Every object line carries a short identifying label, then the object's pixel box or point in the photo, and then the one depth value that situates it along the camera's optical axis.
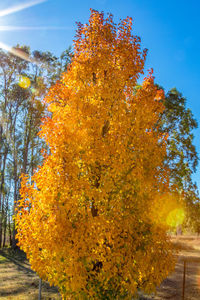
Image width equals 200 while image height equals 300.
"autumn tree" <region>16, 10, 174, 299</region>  6.11
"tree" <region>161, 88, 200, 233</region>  16.38
